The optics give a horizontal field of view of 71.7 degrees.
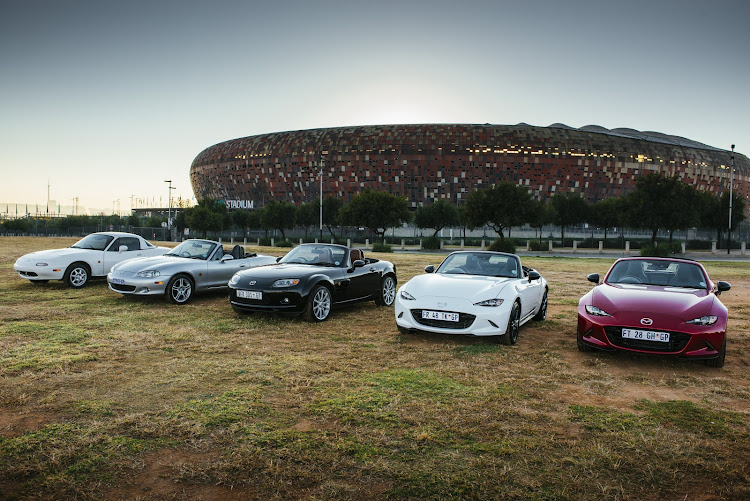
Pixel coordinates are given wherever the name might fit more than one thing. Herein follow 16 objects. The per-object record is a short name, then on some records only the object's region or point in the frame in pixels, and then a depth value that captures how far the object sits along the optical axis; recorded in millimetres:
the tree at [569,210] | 65688
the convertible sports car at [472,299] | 7203
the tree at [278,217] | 59875
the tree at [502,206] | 41969
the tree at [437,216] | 60000
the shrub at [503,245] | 35806
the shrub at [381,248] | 40250
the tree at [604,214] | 60406
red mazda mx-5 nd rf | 6168
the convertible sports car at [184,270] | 10211
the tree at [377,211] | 49406
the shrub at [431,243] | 45531
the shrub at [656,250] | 30808
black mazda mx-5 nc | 8609
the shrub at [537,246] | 47125
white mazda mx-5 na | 12188
